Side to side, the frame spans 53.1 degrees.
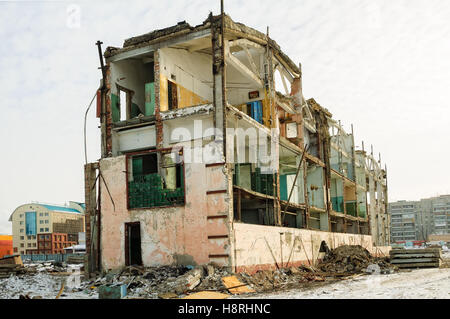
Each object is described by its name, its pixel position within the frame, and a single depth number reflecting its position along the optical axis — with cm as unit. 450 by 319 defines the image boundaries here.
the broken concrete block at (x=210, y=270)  1410
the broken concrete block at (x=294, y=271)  1831
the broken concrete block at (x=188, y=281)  1273
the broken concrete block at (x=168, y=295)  1186
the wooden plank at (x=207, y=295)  1173
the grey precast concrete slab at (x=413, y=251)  2231
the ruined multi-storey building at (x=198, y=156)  1547
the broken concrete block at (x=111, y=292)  1124
